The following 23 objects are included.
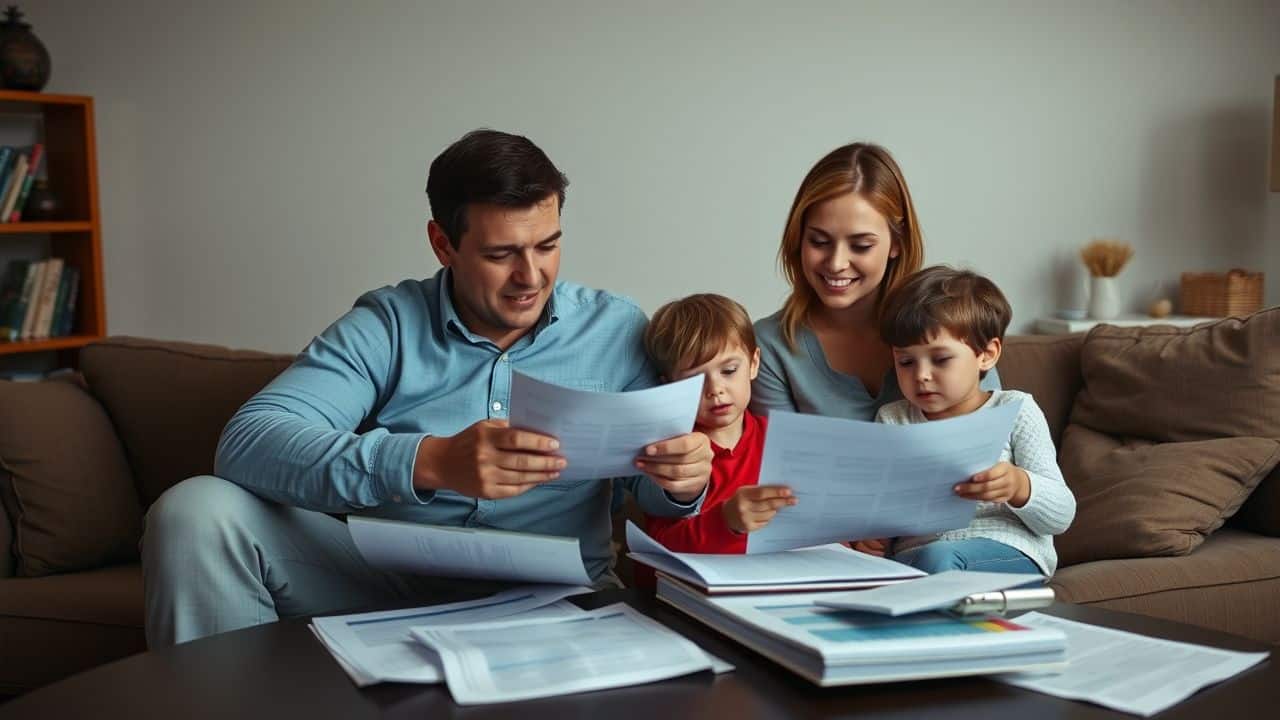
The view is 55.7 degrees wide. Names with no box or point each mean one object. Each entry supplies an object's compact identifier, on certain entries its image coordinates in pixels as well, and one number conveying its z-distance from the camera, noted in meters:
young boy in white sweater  1.85
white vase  4.35
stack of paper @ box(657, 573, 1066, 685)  1.08
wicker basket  4.21
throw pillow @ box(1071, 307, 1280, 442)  2.29
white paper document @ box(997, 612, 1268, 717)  1.08
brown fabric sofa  2.04
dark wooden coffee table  1.06
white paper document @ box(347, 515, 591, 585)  1.38
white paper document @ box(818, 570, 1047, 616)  1.13
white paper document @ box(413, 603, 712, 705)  1.11
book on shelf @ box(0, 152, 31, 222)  3.98
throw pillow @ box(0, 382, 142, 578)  2.34
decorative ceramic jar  3.87
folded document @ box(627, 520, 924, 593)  1.32
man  1.56
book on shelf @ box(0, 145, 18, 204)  3.96
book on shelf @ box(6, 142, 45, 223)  3.99
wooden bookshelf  4.02
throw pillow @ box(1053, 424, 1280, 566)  2.14
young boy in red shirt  1.83
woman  2.13
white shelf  4.26
